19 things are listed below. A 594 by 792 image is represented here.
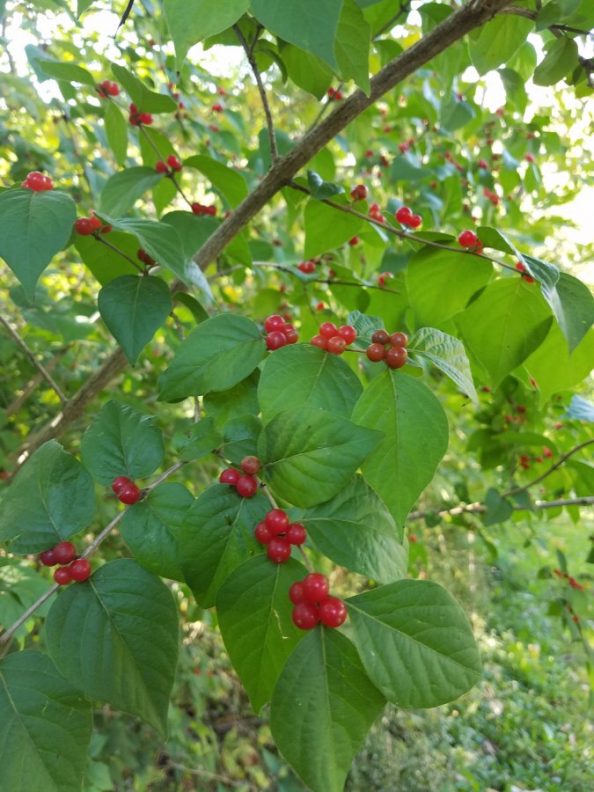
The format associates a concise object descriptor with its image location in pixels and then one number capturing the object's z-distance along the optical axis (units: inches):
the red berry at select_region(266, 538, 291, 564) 6.7
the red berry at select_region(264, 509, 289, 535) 6.8
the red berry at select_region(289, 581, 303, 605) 6.6
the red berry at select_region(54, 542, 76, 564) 7.3
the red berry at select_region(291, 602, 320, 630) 6.4
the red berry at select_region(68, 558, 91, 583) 7.0
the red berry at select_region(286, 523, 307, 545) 6.8
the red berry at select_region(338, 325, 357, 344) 8.2
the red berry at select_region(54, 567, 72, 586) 7.0
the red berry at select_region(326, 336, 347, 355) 7.9
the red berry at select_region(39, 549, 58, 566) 7.3
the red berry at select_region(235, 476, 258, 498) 7.2
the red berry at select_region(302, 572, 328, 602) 6.4
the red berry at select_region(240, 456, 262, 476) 7.2
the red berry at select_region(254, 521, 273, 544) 6.9
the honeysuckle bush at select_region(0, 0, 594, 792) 6.2
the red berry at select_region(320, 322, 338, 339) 8.1
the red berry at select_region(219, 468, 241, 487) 7.3
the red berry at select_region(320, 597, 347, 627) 6.3
